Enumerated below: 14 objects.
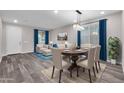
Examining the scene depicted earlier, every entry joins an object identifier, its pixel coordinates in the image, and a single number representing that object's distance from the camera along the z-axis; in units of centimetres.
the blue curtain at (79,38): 554
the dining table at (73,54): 254
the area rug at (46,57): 460
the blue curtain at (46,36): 689
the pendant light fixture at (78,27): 328
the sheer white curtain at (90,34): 465
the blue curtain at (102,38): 419
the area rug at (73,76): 222
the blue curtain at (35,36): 701
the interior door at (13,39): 568
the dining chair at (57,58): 220
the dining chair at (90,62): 217
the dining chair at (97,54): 274
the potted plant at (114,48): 352
